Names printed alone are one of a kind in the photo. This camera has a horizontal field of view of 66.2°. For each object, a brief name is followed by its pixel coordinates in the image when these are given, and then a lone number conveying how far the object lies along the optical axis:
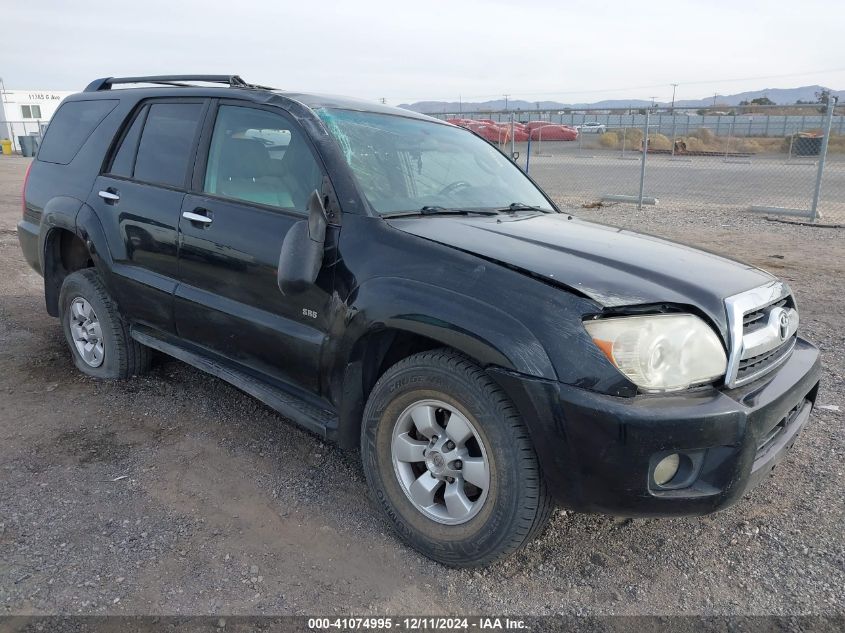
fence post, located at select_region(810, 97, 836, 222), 10.31
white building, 40.00
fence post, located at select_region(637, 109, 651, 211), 12.24
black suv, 2.21
